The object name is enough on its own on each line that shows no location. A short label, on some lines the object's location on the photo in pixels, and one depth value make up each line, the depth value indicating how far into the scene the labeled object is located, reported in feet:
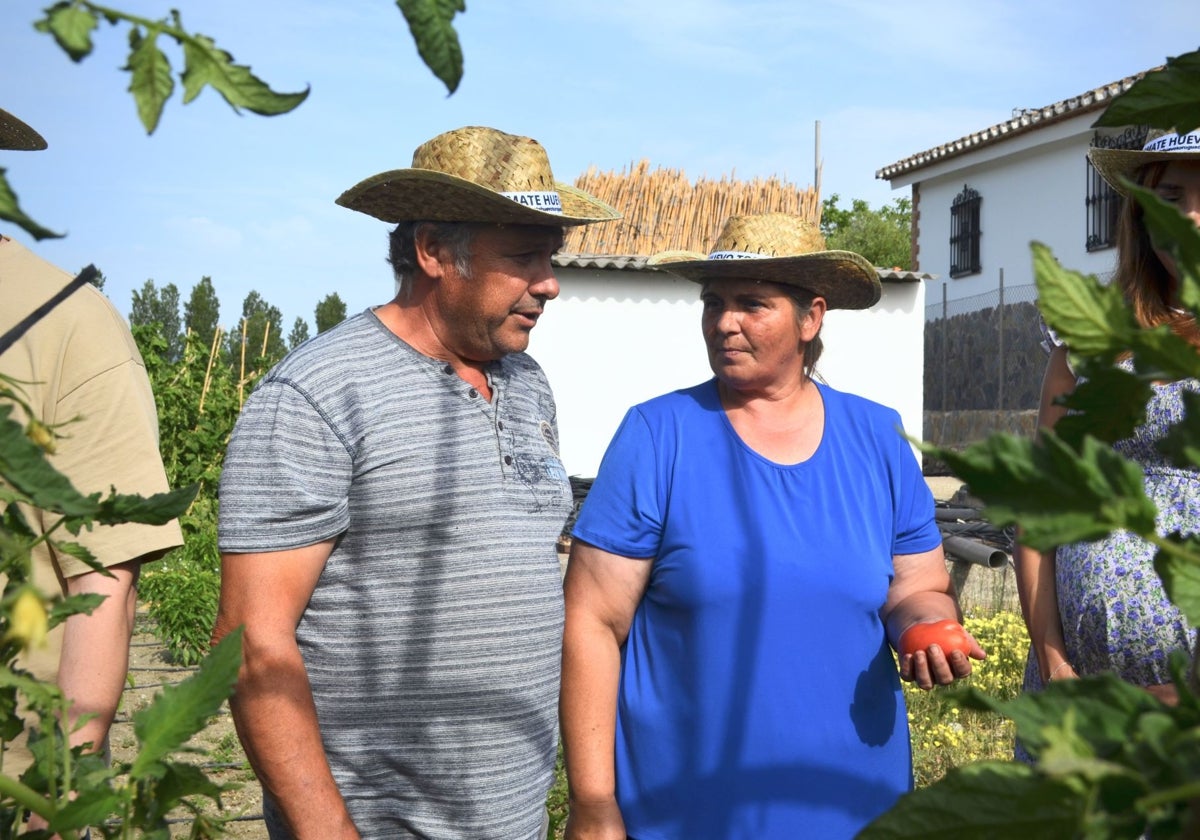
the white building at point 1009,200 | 64.85
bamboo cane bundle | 54.39
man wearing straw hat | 7.13
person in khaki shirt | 6.32
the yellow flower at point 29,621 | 1.50
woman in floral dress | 7.55
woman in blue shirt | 8.34
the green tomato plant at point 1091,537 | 1.45
